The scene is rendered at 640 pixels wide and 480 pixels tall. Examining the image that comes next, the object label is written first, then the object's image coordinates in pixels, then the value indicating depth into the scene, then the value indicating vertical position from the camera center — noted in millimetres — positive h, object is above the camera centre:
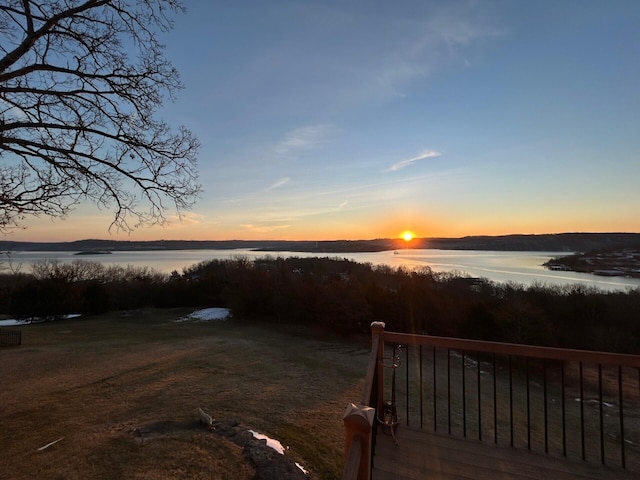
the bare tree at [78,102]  3963 +1874
